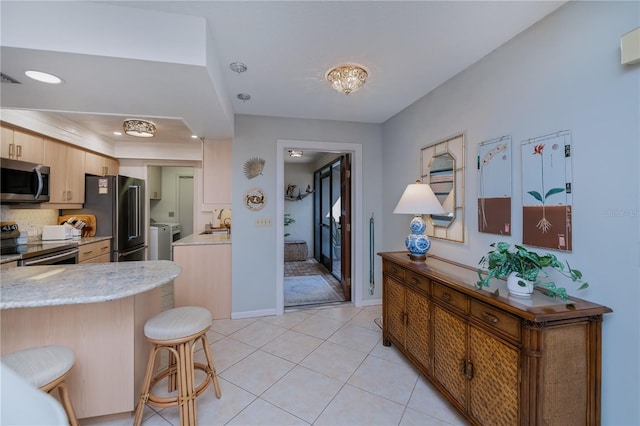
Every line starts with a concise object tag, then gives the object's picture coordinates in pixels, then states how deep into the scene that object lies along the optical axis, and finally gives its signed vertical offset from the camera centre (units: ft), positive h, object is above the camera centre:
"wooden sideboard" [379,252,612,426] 3.97 -2.38
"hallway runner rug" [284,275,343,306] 12.76 -4.15
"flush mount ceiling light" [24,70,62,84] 5.47 +2.81
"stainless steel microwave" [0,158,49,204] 8.58 +0.99
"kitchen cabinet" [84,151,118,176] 12.83 +2.39
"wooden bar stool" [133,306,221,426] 5.09 -2.82
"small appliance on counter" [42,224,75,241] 10.68 -0.86
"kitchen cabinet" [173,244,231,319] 10.42 -2.63
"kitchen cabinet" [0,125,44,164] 8.87 +2.30
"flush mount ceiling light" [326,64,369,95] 6.97 +3.58
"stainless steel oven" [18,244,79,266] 8.47 -1.55
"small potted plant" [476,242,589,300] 4.41 -0.99
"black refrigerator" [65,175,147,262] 12.67 +0.14
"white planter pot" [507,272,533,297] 4.57 -1.28
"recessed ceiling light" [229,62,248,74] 6.95 +3.83
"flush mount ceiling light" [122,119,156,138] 10.93 +3.50
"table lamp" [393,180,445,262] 7.36 +0.10
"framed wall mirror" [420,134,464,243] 7.45 +0.88
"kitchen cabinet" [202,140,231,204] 11.14 +1.69
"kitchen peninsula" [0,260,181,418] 4.95 -2.32
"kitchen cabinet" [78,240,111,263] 10.85 -1.78
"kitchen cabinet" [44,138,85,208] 10.68 +1.68
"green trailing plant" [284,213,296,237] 22.49 -0.69
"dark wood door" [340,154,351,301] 12.50 -0.63
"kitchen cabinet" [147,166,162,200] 19.11 +2.06
